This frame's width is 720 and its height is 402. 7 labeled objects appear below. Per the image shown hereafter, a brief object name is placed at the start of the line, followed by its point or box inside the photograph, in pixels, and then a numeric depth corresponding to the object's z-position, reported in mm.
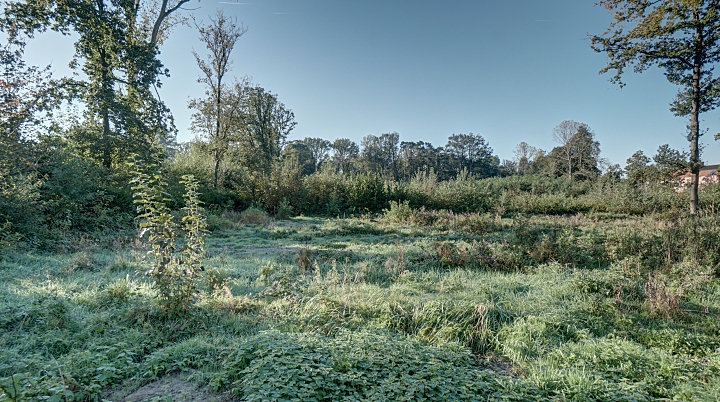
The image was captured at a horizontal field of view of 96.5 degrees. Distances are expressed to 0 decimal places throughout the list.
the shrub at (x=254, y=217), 12914
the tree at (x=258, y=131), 18484
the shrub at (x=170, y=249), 3547
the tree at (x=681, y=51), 11383
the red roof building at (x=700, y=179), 12914
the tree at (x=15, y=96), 7652
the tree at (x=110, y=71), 11766
